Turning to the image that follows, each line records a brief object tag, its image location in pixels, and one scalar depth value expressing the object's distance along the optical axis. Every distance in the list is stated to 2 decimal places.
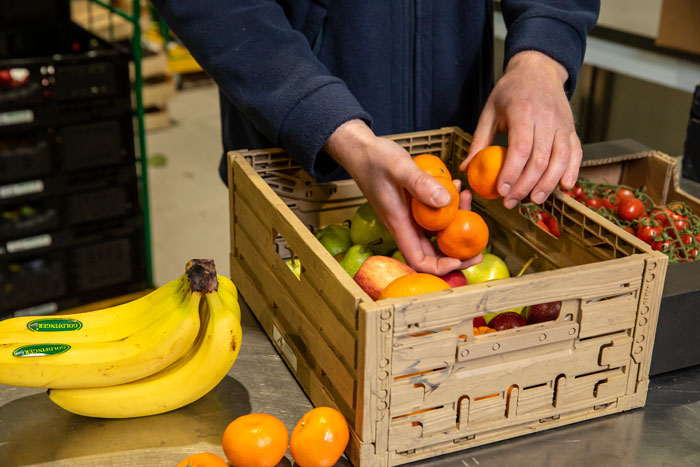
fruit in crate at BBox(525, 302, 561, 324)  1.16
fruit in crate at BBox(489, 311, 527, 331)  1.15
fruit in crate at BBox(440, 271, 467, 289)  1.26
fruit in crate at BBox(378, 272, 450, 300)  1.04
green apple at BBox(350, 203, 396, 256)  1.39
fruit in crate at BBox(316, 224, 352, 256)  1.44
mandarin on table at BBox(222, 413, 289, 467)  1.02
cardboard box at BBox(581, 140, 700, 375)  1.21
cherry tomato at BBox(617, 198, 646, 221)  1.52
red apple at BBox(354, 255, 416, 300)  1.18
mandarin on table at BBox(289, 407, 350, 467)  1.02
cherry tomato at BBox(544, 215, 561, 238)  1.37
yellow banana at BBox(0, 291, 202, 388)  1.09
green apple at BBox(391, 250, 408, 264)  1.35
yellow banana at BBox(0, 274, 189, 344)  1.15
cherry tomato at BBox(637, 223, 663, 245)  1.42
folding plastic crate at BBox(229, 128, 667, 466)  0.99
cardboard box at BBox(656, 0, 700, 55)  2.74
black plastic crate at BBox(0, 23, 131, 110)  2.85
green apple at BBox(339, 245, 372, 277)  1.34
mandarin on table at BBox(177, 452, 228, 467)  1.00
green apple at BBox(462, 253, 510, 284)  1.32
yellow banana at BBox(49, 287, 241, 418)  1.12
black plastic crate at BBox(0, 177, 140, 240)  3.02
